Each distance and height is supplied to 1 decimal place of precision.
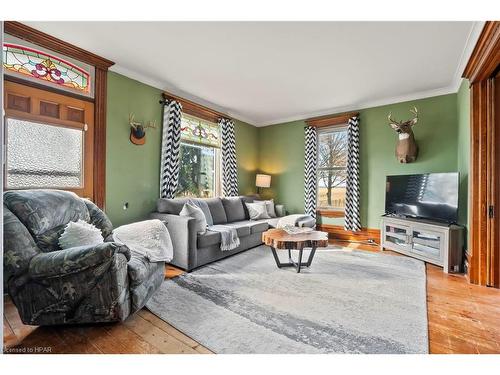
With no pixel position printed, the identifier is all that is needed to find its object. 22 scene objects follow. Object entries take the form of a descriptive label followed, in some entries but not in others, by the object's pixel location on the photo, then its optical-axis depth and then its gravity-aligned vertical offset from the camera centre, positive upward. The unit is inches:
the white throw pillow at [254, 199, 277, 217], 194.7 -14.9
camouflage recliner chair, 64.6 -23.8
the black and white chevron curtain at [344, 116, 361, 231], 180.9 +6.6
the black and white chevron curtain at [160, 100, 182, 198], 152.1 +25.0
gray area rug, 65.8 -40.4
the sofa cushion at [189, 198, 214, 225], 154.2 -11.6
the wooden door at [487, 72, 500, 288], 102.9 +0.5
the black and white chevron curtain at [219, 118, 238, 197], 196.7 +25.3
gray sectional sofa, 119.6 -23.1
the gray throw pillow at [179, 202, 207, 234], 126.4 -13.4
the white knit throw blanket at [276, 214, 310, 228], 170.8 -21.4
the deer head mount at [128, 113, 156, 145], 136.1 +32.3
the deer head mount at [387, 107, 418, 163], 155.8 +32.8
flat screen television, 127.8 -3.1
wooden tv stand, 123.4 -27.6
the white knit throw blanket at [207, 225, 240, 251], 133.3 -27.1
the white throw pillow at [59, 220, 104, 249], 75.4 -15.2
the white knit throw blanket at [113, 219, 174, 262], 88.5 -19.0
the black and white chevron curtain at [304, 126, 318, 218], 201.0 +17.8
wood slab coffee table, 113.9 -24.3
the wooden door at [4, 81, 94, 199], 96.8 +21.8
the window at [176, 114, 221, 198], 172.4 +22.3
